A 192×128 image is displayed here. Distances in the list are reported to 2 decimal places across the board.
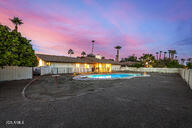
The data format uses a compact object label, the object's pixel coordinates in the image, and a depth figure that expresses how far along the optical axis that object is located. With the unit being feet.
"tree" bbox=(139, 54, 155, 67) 113.55
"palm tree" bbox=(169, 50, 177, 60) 183.11
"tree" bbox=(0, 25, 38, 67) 18.16
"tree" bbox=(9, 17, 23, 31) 75.98
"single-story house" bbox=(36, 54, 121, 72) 63.36
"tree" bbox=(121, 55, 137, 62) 203.21
